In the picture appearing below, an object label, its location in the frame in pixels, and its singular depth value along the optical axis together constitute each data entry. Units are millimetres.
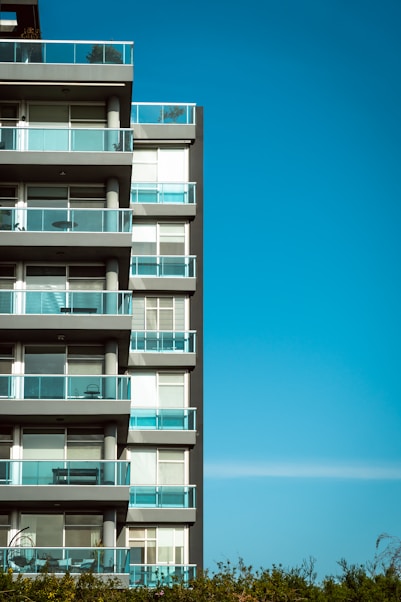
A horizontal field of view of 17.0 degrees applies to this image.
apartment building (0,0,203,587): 41719
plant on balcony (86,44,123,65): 44094
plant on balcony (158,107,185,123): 53688
